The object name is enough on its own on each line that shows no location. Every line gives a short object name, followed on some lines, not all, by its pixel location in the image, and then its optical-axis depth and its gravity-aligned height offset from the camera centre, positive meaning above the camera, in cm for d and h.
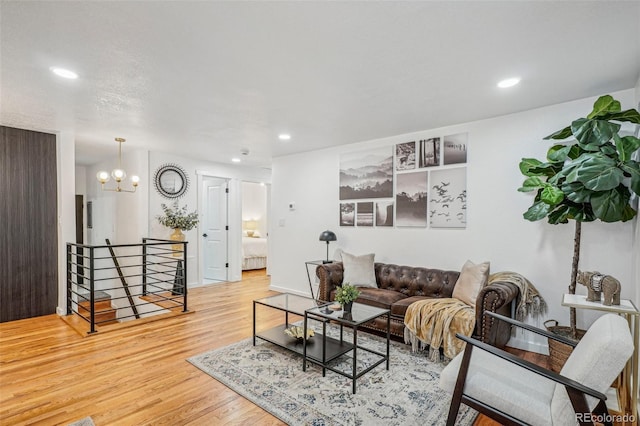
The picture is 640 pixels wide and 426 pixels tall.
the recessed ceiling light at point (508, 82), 257 +106
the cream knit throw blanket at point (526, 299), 309 -89
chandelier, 460 +46
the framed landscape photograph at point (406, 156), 413 +70
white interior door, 672 -47
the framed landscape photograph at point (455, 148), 371 +72
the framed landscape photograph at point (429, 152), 392 +71
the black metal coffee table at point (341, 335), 253 -108
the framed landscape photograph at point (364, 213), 455 -8
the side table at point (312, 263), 475 -87
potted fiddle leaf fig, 220 +25
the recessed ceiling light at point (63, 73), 243 +106
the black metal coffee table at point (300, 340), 274 -127
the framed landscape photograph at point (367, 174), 438 +49
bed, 800 -120
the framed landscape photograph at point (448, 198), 371 +12
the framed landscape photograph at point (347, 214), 475 -9
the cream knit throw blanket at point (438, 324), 282 -107
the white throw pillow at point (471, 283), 309 -75
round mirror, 567 +48
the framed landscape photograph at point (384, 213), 435 -7
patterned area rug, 212 -141
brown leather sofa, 273 -94
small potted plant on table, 275 -77
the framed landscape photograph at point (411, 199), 402 +12
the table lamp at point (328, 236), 462 -42
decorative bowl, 297 -119
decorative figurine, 232 -58
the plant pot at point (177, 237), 557 -54
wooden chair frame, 139 -85
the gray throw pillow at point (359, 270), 395 -80
